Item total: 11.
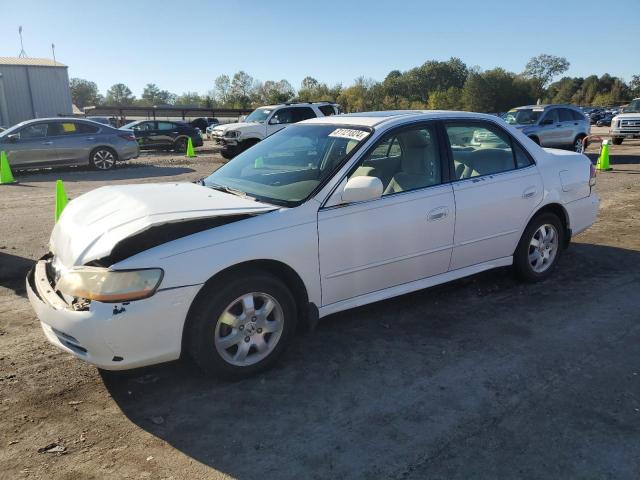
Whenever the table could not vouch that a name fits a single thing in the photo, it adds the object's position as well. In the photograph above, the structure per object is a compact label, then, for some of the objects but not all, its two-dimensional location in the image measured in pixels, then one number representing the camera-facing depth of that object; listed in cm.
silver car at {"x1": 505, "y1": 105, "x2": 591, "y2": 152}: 1564
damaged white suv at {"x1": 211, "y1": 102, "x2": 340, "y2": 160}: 1717
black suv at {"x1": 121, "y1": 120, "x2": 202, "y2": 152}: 2250
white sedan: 304
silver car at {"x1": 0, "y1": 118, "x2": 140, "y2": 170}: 1381
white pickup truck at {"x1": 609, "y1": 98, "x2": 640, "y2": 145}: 2152
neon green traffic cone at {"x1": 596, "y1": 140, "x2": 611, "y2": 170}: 1411
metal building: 3709
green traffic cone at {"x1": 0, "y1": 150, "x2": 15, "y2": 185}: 1249
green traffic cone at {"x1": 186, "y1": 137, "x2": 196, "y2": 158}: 2080
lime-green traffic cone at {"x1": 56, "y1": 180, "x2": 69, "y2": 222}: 656
